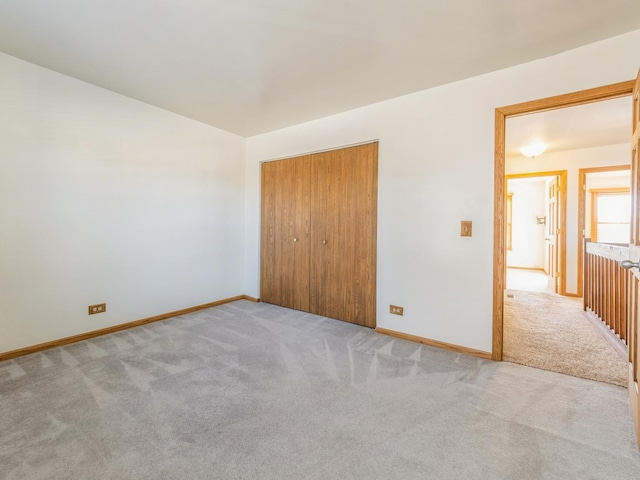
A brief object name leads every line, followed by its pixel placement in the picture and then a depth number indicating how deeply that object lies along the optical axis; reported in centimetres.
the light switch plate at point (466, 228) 248
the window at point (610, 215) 640
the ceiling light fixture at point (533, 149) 432
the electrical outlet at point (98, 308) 277
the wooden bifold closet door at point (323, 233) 311
